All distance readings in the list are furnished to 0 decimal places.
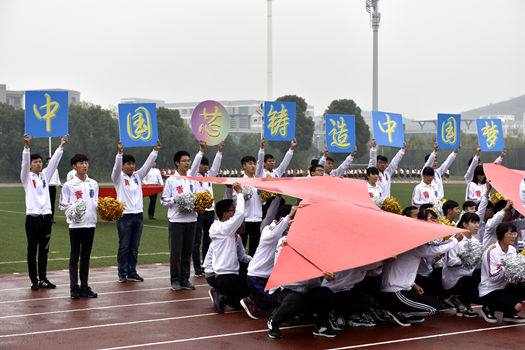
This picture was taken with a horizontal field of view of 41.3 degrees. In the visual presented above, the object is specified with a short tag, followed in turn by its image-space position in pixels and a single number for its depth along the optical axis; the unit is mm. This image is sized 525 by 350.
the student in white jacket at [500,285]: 8492
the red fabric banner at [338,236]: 7520
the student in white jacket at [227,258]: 9273
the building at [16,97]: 107250
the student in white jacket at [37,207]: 10688
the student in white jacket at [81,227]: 10203
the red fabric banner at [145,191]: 20844
